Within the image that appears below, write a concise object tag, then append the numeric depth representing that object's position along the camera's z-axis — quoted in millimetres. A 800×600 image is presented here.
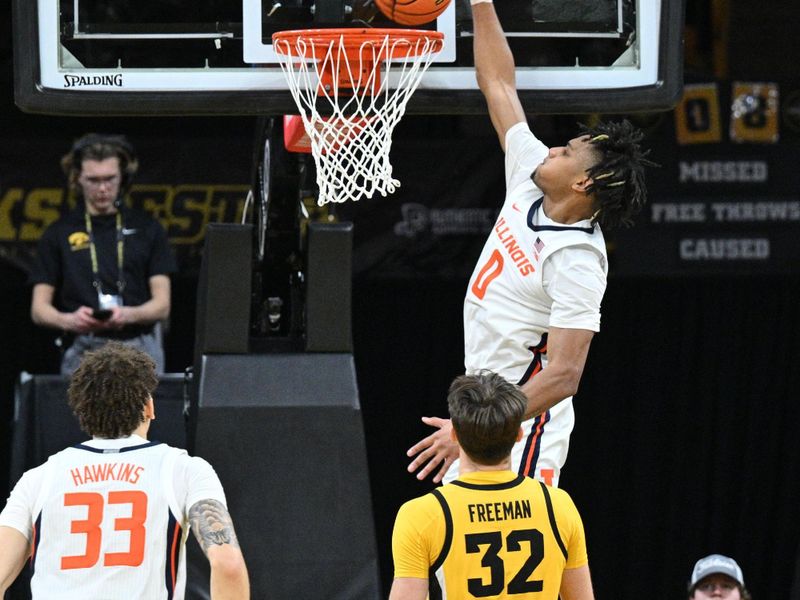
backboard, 10539
